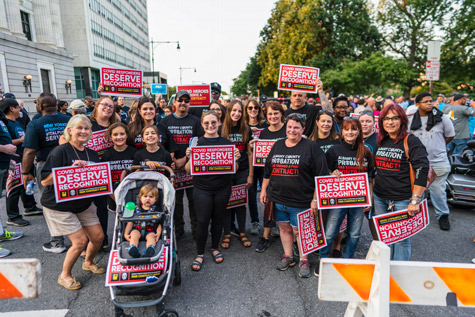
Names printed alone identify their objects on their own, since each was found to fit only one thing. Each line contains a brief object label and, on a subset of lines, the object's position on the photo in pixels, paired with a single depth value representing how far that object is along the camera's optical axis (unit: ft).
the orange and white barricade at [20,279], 5.26
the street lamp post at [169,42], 111.92
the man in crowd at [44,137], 14.58
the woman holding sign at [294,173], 11.75
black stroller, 9.37
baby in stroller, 9.95
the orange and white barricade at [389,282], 5.24
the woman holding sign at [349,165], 11.90
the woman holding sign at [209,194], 13.32
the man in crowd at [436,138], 16.67
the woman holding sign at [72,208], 11.24
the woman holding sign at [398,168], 10.68
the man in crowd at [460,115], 26.05
